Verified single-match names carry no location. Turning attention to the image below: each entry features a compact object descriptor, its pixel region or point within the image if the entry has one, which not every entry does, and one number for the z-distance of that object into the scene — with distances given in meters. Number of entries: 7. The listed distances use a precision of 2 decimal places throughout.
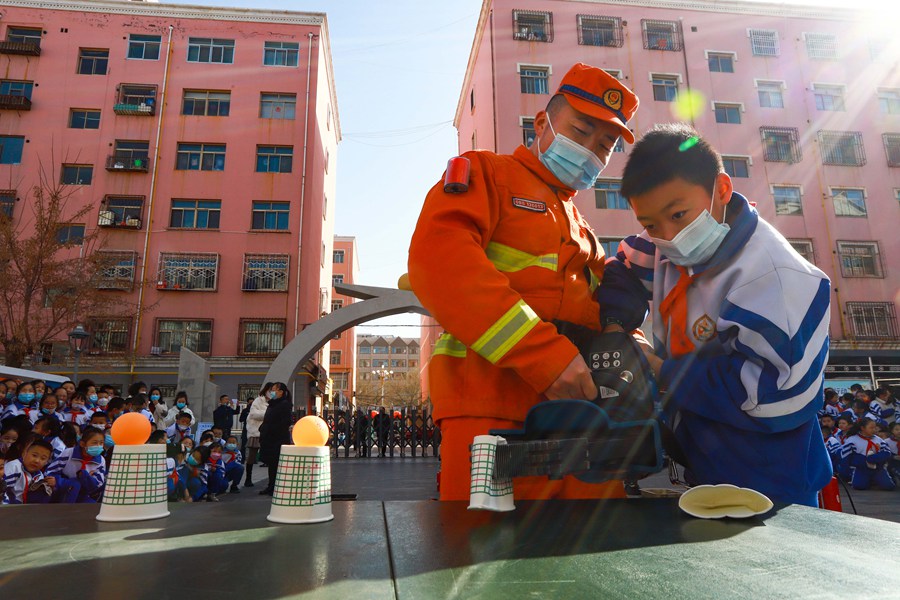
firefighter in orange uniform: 1.64
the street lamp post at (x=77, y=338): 12.47
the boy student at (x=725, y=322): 1.62
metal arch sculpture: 14.60
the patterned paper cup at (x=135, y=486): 1.30
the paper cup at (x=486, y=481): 1.25
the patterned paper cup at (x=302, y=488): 1.23
